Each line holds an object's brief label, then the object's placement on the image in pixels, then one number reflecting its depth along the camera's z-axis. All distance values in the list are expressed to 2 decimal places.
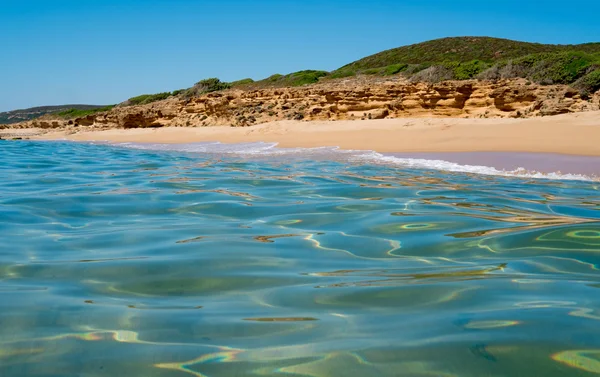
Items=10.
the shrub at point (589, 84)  15.85
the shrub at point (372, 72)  32.42
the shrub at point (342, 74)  33.97
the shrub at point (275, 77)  37.54
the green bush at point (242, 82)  38.73
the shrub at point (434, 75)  22.60
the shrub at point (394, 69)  31.08
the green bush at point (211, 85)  33.49
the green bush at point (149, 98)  37.82
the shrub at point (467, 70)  22.53
